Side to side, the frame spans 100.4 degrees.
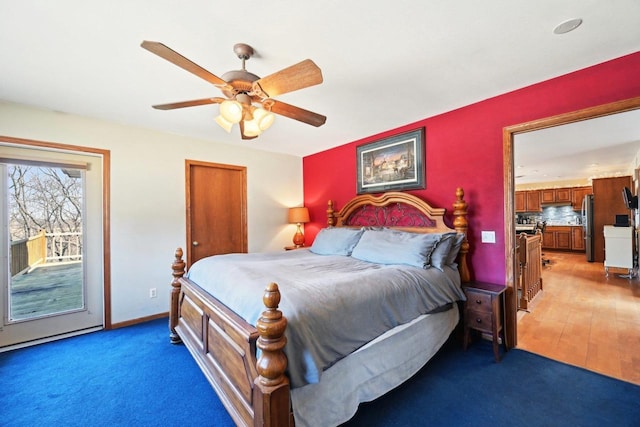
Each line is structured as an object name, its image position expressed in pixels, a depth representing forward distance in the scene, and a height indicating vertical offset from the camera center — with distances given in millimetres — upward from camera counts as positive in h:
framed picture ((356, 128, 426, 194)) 3289 +659
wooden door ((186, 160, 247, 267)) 3814 +96
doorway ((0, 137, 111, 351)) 2734 -271
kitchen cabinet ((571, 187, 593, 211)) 8108 +456
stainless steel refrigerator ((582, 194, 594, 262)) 6910 -429
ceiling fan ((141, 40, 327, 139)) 1535 +833
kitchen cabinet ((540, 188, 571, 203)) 8414 +489
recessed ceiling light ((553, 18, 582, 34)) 1622 +1148
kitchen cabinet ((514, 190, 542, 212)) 9031 +326
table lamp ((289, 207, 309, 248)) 4629 -67
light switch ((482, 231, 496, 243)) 2687 -258
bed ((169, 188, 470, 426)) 1343 -691
